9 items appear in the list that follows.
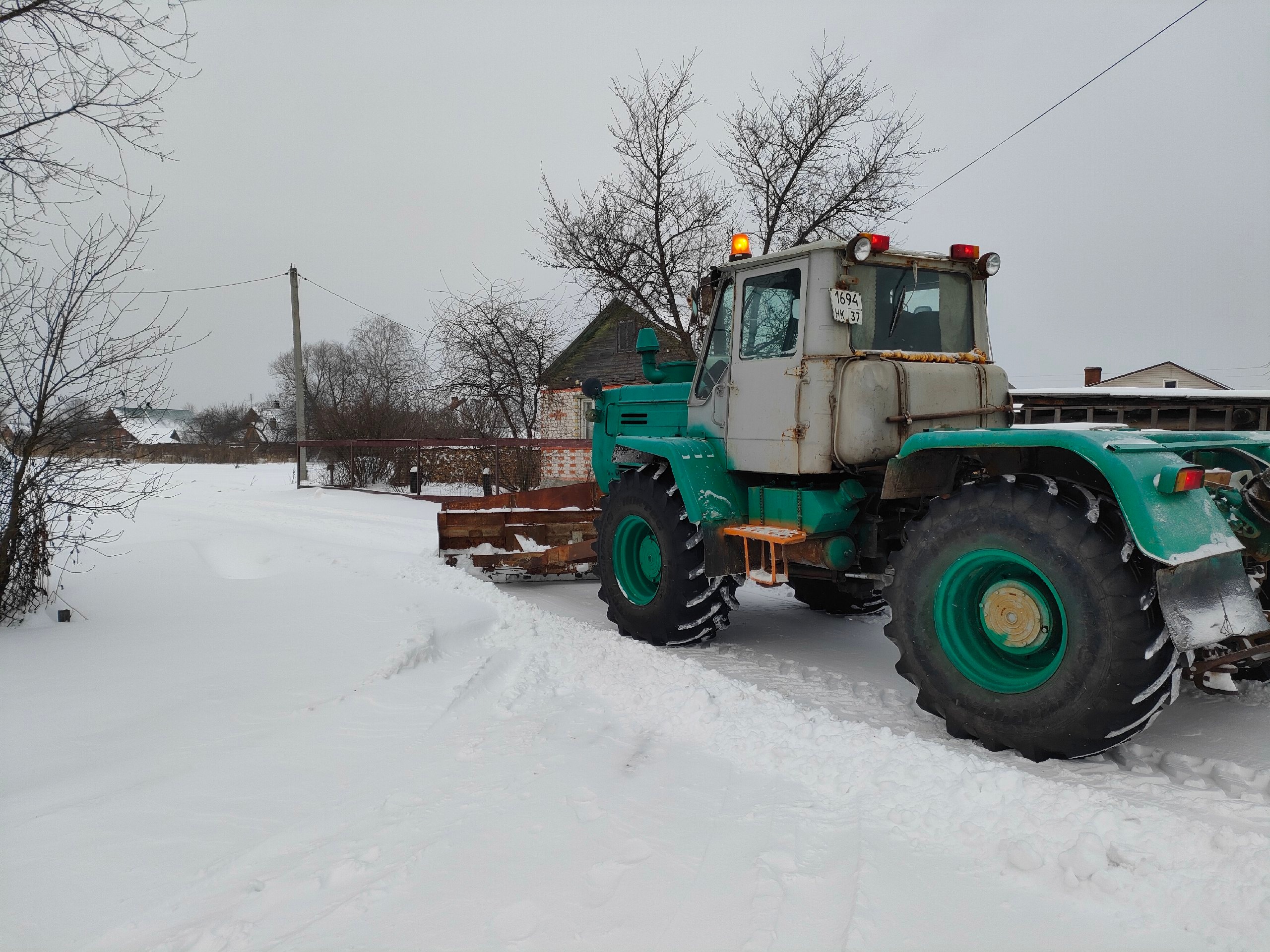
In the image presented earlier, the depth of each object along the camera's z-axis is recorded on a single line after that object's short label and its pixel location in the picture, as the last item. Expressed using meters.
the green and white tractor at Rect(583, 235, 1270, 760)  3.14
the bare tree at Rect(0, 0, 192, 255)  4.88
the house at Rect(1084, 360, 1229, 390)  31.42
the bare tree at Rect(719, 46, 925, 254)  13.33
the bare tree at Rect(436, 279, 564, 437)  17.42
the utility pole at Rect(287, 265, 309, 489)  18.09
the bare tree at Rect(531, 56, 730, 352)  13.93
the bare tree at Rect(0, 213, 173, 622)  5.21
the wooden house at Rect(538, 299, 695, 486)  19.64
